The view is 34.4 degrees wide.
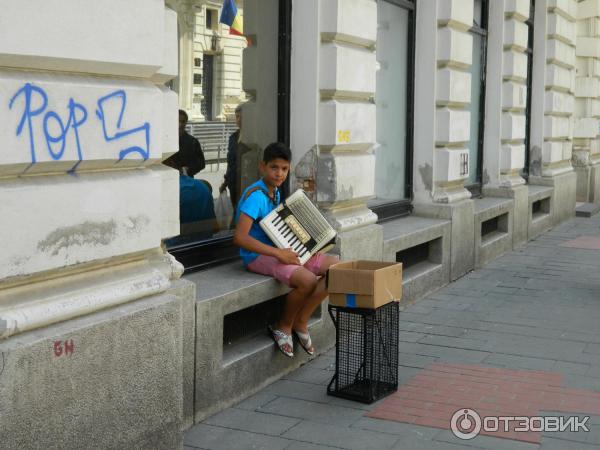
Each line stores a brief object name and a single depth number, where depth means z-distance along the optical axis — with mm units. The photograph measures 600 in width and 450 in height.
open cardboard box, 5754
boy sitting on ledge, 6238
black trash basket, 5883
